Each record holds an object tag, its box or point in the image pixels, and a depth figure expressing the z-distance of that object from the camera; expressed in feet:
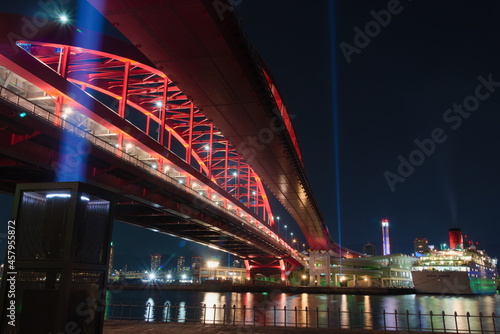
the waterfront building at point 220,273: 551.59
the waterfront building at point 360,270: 381.19
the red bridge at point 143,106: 71.41
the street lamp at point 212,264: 563.48
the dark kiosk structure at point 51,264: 37.47
